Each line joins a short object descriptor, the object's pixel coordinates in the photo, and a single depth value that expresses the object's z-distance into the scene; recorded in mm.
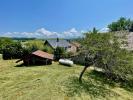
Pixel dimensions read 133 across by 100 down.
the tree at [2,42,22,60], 18990
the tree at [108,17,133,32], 34710
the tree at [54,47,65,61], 17206
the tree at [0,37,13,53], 31029
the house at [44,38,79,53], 23939
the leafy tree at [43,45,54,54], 18650
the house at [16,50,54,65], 14423
